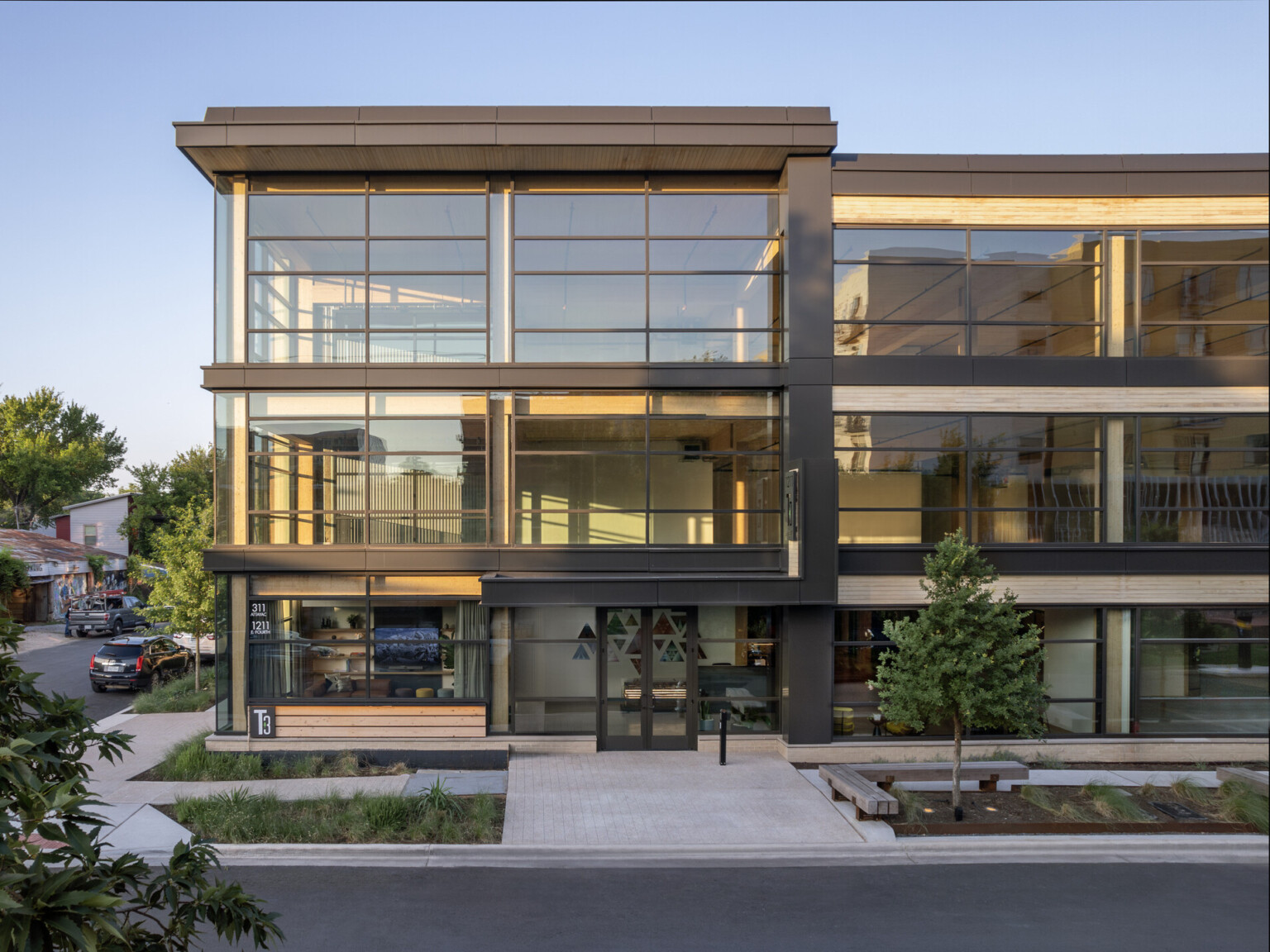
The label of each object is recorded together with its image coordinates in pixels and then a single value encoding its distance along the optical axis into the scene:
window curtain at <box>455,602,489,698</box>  15.72
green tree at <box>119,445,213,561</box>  49.38
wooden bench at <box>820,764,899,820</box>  11.24
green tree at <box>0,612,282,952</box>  3.04
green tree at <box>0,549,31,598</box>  29.44
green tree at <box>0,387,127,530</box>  54.34
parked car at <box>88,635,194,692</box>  22.08
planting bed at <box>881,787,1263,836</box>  11.52
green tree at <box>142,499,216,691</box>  21.20
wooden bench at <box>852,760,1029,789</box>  12.80
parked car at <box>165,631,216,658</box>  24.81
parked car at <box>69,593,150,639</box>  34.91
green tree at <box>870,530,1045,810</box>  12.16
